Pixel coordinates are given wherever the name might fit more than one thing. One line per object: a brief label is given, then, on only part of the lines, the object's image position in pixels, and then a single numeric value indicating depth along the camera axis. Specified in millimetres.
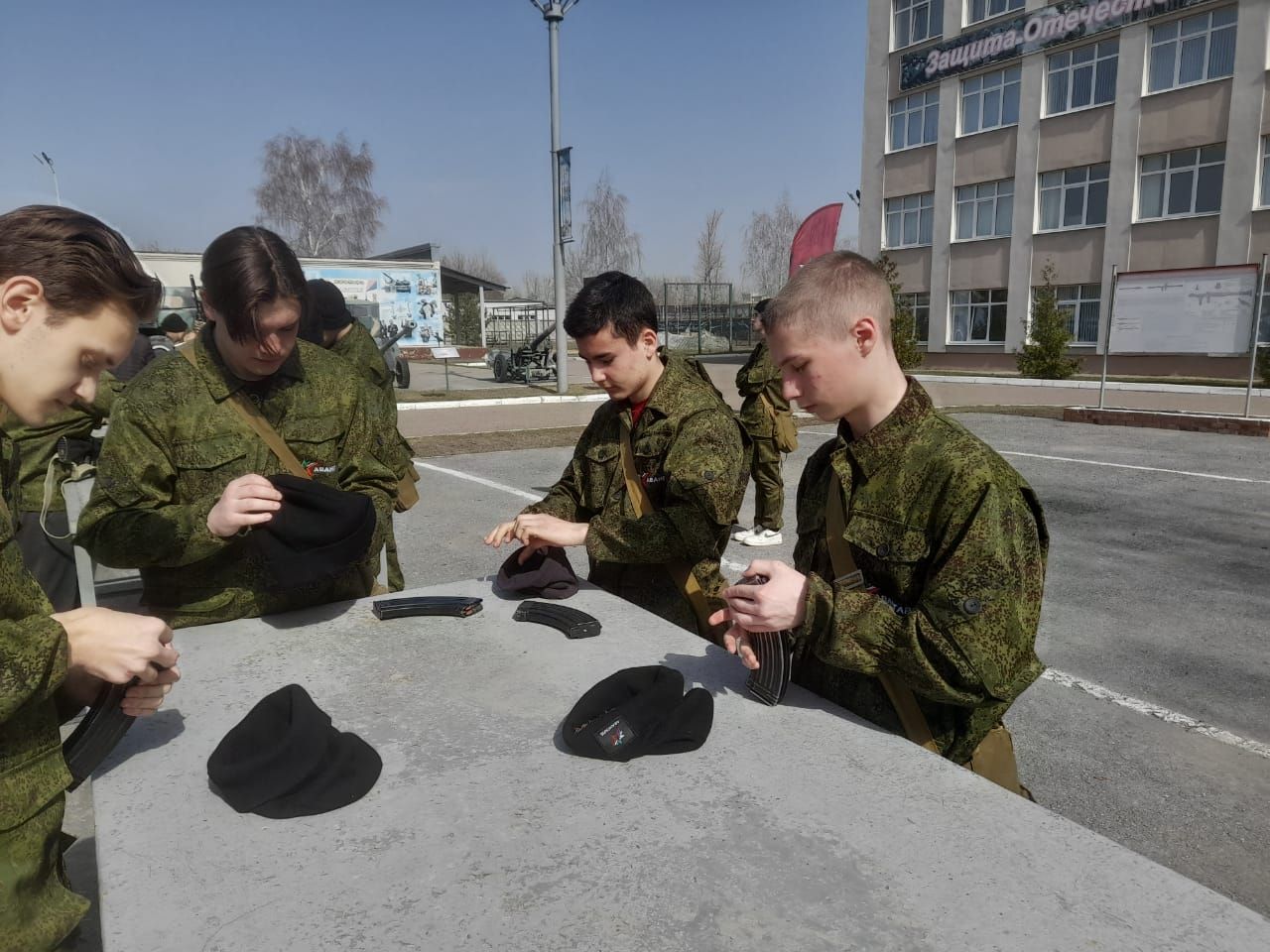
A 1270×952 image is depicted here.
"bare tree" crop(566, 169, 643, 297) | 68000
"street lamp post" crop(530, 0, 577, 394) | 17406
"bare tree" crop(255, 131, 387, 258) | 53750
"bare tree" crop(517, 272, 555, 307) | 89706
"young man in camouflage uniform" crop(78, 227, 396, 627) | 2074
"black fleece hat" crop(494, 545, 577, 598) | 2434
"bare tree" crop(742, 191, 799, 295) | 72562
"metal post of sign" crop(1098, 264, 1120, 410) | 13862
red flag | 10742
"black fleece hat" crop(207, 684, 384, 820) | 1392
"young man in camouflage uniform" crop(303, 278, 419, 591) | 4598
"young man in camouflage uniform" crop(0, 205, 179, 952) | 1224
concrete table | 1100
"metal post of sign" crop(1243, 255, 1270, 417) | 12038
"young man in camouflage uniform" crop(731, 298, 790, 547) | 6719
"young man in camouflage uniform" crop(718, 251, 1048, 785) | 1506
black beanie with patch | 1545
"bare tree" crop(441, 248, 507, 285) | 93569
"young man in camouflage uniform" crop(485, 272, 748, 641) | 2395
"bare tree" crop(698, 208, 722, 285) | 58500
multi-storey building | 22078
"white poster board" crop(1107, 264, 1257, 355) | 13078
